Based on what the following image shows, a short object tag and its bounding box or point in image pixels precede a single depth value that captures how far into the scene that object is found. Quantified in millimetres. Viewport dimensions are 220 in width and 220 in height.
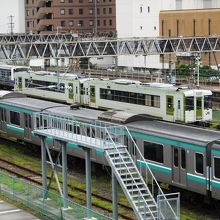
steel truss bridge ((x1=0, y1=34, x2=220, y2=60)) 43531
